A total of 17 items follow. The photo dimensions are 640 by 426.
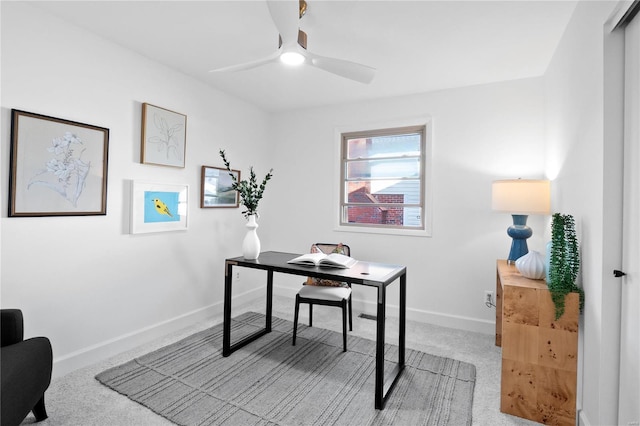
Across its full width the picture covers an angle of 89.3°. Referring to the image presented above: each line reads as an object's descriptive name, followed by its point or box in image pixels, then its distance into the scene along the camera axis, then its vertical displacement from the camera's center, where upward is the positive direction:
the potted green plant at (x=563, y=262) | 1.83 -0.24
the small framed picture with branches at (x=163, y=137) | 2.79 +0.68
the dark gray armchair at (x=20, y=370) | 1.42 -0.78
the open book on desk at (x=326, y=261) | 2.37 -0.35
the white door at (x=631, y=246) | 1.39 -0.11
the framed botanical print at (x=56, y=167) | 2.05 +0.29
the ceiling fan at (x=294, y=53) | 1.53 +0.94
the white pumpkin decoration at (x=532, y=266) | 2.07 -0.30
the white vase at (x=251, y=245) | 2.71 -0.27
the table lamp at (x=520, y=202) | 2.50 +0.13
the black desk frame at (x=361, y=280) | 2.00 -0.42
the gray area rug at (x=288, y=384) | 1.92 -1.17
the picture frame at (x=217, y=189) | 3.42 +0.25
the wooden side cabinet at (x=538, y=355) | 1.83 -0.79
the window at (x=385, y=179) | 3.61 +0.43
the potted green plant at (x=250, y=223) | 2.72 -0.09
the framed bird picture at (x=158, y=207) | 2.74 +0.04
